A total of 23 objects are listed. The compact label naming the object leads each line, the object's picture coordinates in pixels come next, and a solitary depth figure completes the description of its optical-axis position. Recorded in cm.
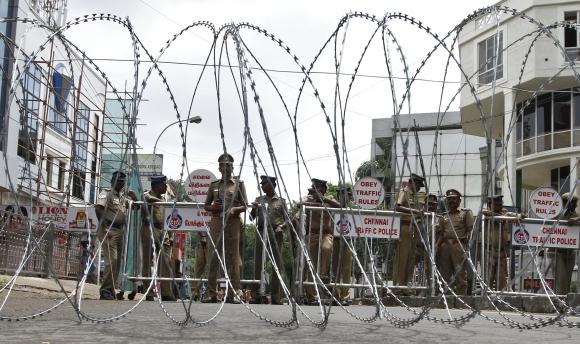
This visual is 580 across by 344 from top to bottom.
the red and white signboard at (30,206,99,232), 1479
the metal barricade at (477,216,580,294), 1276
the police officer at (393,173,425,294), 1243
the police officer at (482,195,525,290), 1292
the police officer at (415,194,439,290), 1327
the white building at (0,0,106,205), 2405
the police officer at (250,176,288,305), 1160
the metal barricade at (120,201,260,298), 1151
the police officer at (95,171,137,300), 1105
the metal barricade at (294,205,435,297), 1151
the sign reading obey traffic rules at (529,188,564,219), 1381
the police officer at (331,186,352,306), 1252
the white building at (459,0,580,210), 3284
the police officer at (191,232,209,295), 1158
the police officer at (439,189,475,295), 1312
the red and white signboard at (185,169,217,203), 1384
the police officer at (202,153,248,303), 1009
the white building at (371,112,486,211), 5184
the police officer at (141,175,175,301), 1149
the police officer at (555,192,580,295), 1300
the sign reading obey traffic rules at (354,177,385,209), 1505
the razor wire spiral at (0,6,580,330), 605
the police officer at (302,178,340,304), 1200
